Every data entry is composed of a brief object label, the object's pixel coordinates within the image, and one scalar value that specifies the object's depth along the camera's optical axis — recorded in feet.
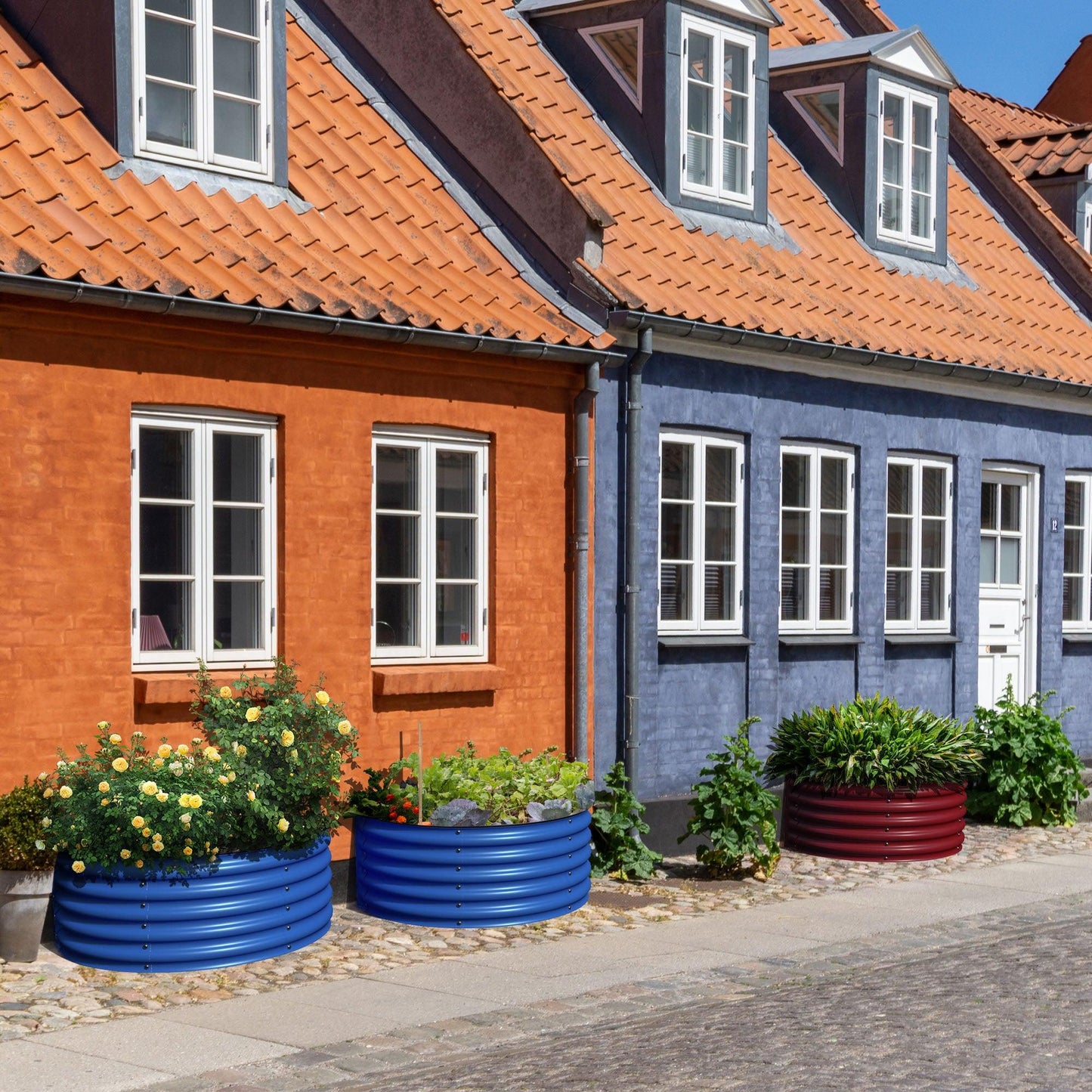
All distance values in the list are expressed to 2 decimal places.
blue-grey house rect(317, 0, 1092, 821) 41.29
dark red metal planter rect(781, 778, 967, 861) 41.86
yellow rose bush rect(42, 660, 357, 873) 28.71
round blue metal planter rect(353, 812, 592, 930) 33.09
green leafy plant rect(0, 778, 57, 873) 28.84
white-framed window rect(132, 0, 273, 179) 35.83
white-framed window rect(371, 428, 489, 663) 36.60
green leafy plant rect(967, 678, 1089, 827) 46.39
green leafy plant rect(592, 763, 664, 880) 38.19
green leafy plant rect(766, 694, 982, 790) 41.75
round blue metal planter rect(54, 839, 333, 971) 28.84
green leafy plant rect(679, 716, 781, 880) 38.11
